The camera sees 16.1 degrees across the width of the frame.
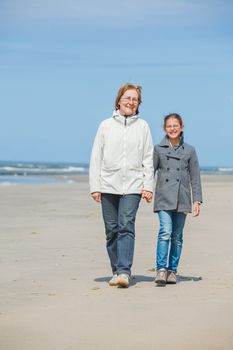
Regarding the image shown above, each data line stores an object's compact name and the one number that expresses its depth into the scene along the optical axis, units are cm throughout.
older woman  690
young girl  706
